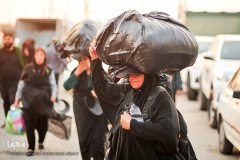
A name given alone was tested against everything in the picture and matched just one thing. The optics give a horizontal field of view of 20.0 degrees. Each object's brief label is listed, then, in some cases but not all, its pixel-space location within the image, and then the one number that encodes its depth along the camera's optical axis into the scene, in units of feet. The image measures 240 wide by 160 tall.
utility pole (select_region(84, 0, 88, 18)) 209.24
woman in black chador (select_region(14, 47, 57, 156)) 36.81
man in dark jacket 47.60
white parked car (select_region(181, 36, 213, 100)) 74.71
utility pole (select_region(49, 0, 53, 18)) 234.00
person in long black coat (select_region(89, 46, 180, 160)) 17.35
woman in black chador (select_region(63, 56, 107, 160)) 31.02
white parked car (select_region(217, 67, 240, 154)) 32.30
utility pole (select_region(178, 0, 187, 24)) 198.14
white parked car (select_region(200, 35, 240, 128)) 49.26
